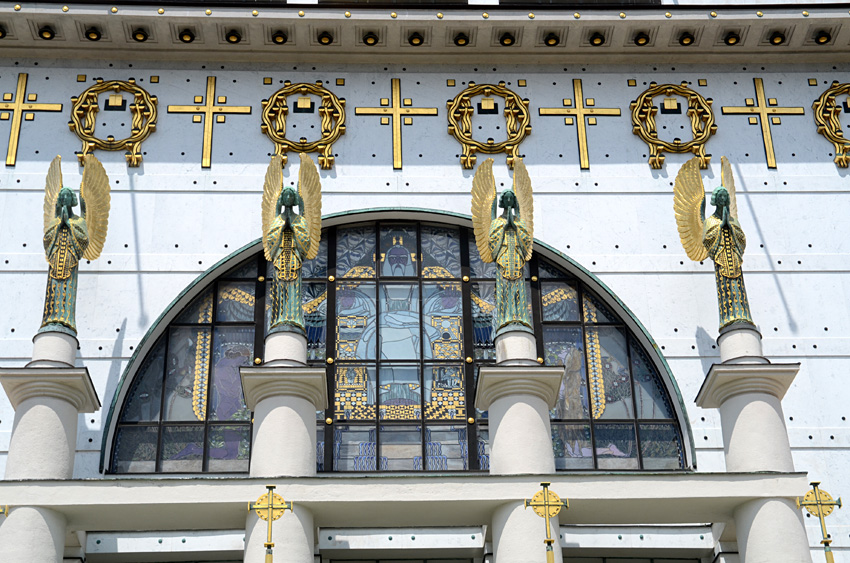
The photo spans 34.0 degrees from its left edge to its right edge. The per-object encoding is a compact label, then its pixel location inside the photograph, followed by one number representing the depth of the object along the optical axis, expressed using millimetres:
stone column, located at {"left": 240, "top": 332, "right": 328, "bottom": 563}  10844
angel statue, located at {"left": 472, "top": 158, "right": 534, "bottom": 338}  12094
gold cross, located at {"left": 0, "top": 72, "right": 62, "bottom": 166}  14555
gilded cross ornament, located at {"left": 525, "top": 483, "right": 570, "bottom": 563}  10789
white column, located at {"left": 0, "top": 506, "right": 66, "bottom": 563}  10727
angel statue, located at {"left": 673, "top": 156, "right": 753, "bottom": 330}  12273
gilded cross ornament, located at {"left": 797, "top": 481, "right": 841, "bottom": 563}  10914
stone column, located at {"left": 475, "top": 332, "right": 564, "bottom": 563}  10922
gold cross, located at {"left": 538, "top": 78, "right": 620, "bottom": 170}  14852
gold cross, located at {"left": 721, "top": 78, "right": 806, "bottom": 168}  14938
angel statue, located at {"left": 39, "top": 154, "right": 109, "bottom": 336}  12062
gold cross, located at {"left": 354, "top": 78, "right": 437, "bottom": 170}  14820
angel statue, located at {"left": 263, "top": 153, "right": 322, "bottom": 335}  12008
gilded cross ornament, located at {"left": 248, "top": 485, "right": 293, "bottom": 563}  10703
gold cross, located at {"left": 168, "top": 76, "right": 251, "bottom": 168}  14719
